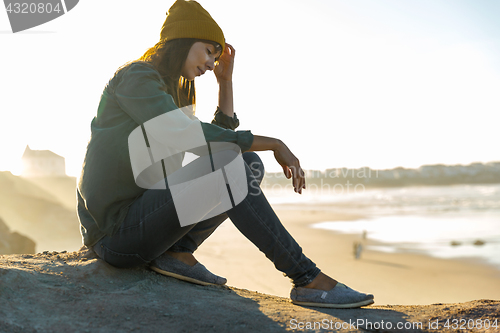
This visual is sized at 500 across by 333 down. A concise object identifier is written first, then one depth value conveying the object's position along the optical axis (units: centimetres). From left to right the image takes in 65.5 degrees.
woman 161
